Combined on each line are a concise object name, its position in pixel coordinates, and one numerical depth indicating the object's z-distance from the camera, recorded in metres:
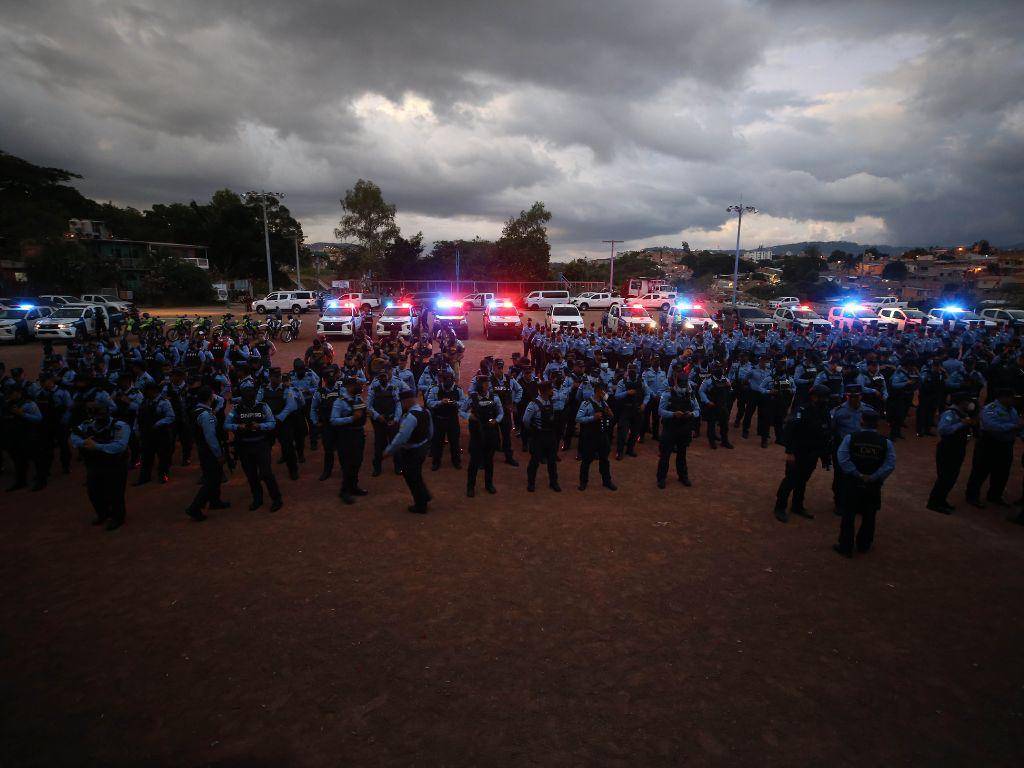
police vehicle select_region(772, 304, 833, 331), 27.85
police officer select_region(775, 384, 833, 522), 6.89
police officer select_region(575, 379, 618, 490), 8.09
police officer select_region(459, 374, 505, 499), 8.13
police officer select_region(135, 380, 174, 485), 8.43
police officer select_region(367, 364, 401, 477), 8.54
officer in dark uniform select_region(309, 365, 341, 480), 8.91
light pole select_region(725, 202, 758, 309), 41.88
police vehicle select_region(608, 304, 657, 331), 25.43
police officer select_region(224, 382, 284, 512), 7.14
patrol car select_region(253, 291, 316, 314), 37.56
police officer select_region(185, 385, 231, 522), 7.09
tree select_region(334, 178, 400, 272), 62.94
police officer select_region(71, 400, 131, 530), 6.67
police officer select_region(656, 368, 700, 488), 8.33
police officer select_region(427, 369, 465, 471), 9.12
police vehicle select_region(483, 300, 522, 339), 26.19
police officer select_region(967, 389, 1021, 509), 7.15
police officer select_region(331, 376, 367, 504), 7.82
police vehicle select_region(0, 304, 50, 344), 23.86
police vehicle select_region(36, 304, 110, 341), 23.59
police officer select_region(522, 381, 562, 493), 7.95
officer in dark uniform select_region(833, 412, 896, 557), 5.92
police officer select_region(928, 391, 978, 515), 7.26
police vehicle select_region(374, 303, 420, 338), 23.89
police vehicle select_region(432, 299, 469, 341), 24.44
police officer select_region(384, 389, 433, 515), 7.12
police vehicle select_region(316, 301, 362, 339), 25.50
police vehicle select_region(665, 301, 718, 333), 22.98
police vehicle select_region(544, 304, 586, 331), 25.08
